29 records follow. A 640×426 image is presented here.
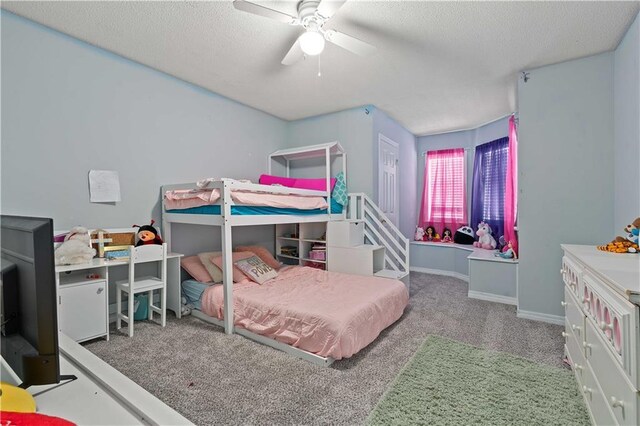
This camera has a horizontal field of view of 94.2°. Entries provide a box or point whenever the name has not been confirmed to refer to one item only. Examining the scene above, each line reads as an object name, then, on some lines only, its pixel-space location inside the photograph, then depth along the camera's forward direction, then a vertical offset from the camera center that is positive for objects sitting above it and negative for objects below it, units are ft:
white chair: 8.21 -2.21
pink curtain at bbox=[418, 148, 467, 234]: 17.48 +0.86
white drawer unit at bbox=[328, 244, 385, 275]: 11.34 -2.08
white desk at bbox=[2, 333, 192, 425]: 2.22 -1.55
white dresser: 3.22 -1.75
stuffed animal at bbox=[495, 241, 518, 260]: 12.18 -2.01
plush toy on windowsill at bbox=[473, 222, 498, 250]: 14.75 -1.65
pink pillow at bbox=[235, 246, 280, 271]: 12.28 -1.95
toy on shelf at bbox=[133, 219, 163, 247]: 9.17 -0.83
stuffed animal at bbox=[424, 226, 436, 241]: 18.22 -1.73
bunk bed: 7.84 -0.34
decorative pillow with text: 10.28 -2.20
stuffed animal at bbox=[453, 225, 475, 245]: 16.35 -1.69
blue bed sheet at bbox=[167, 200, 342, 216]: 8.92 -0.08
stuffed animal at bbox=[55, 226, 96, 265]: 7.35 -0.99
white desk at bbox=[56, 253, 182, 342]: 7.17 -2.26
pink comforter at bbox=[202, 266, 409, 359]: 6.89 -2.67
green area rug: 5.13 -3.66
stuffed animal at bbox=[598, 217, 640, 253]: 5.84 -0.81
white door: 14.30 +1.48
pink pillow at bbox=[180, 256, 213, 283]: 10.23 -2.13
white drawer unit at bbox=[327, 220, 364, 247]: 11.98 -1.10
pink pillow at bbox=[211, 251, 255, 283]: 10.29 -2.21
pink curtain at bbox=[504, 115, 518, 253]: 13.07 +0.63
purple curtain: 14.84 +1.10
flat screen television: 2.05 -0.67
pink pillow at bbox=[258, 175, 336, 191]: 13.11 +1.13
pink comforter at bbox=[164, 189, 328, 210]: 8.76 +0.29
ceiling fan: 5.98 +4.00
